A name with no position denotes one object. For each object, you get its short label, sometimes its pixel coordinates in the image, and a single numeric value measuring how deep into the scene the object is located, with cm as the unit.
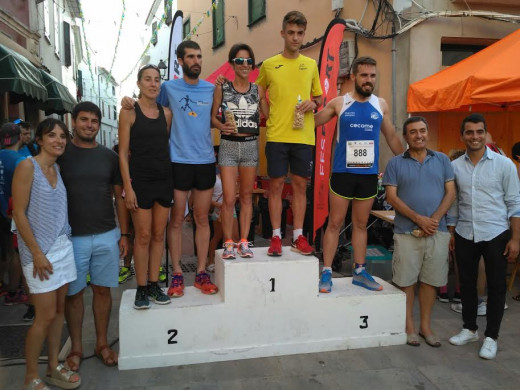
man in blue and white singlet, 374
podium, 338
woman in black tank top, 329
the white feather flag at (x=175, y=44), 645
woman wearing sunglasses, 358
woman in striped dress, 275
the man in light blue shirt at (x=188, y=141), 351
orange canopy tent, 483
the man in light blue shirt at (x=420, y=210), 365
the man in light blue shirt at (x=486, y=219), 350
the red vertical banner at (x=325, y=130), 587
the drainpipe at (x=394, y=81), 687
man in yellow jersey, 369
